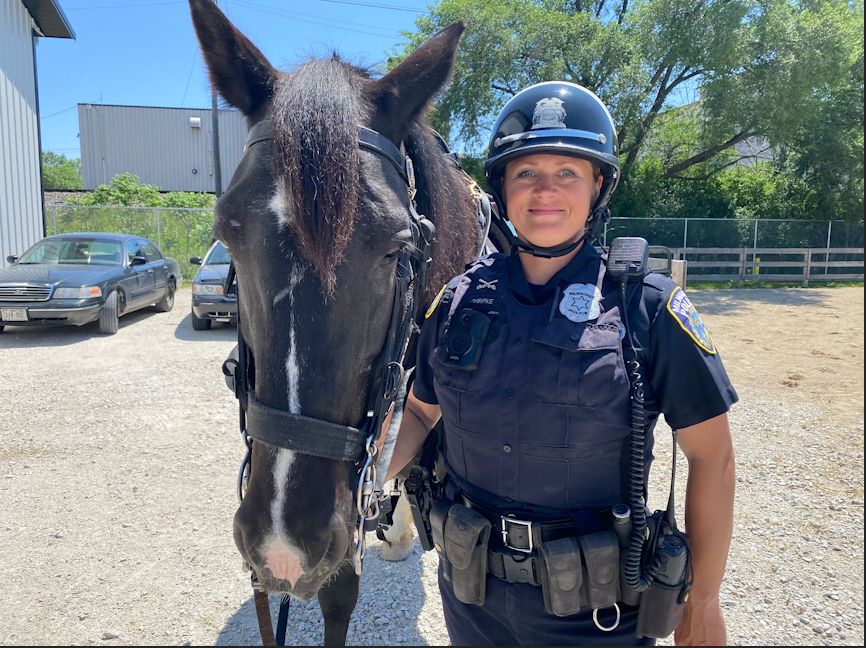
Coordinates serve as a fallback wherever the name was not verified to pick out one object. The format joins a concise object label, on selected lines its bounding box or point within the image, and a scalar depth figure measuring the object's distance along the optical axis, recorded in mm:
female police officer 1448
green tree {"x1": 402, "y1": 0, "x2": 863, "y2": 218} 15305
